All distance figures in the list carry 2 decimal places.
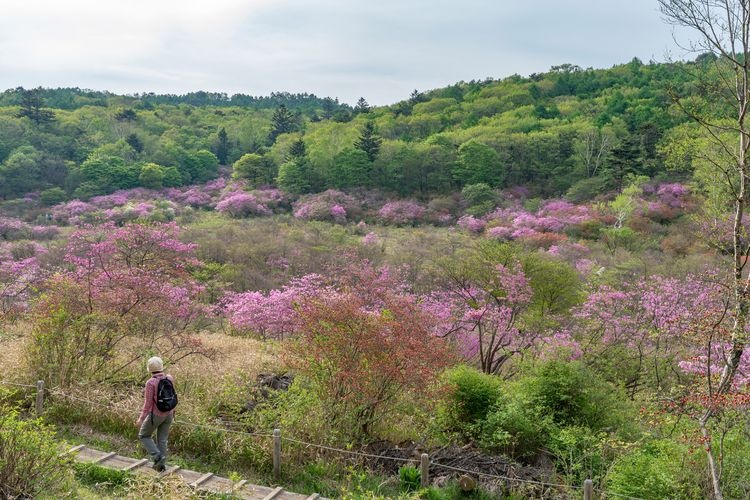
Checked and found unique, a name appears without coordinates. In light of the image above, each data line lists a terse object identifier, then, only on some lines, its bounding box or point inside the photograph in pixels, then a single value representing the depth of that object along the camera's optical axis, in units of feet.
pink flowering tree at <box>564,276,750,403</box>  33.47
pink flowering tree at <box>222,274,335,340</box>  46.11
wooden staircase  18.30
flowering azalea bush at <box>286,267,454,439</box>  22.52
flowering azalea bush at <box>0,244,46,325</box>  44.36
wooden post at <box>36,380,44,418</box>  23.72
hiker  19.58
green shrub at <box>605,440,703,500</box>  17.34
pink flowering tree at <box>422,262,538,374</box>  40.29
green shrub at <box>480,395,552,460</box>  23.97
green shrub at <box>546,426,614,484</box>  21.08
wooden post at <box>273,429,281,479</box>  20.72
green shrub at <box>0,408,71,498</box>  14.65
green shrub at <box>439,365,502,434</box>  26.02
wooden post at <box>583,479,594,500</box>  17.01
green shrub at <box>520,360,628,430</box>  24.99
